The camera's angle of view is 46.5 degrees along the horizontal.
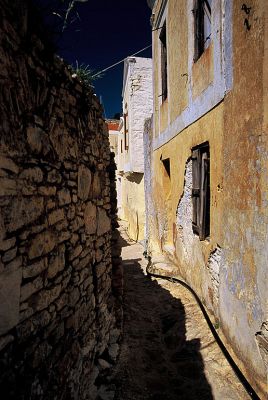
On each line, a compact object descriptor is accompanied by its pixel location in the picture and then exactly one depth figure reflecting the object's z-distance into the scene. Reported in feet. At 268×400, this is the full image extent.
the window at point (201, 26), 14.48
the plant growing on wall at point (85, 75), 9.88
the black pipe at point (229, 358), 9.28
